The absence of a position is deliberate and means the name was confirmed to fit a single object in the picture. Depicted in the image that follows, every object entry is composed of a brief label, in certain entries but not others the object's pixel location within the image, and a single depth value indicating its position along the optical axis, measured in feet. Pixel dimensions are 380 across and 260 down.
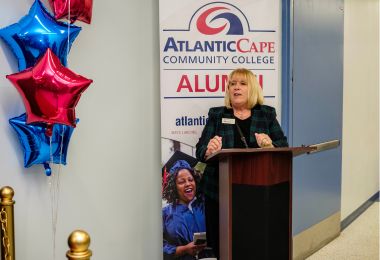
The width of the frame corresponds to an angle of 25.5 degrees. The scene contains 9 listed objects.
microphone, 14.43
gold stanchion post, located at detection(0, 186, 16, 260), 12.39
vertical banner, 15.32
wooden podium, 12.64
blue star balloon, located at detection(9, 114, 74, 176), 12.85
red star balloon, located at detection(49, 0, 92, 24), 12.91
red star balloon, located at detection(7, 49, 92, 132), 12.45
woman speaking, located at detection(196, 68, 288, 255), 14.67
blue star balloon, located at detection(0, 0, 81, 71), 12.65
